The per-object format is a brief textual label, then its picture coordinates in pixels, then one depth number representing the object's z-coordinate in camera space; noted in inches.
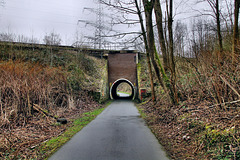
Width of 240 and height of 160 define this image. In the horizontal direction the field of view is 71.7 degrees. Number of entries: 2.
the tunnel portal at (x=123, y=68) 1016.2
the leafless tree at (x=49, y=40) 845.9
